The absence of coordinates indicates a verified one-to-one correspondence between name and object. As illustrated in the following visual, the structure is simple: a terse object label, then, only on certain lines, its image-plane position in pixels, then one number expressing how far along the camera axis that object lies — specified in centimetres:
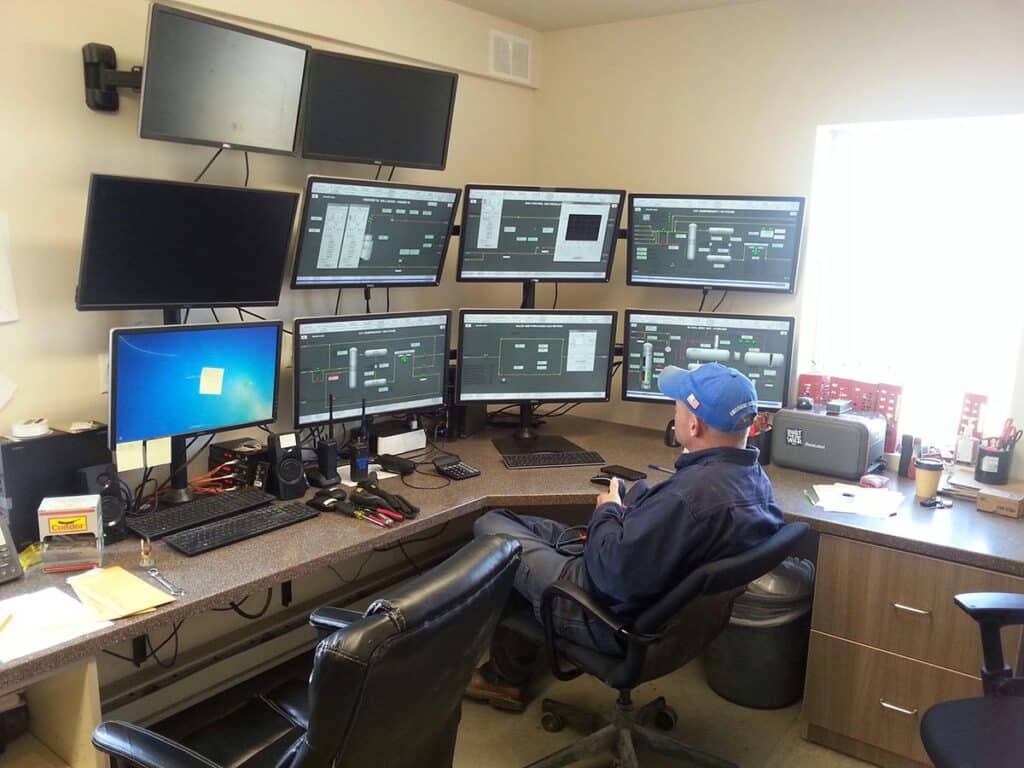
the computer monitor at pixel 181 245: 195
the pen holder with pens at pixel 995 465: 255
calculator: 260
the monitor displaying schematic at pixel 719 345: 290
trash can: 262
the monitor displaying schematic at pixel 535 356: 291
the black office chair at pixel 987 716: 161
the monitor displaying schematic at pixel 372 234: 248
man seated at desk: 190
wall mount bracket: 208
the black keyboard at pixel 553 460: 276
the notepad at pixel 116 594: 164
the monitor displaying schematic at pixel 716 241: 290
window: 271
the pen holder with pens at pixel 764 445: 289
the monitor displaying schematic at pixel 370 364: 251
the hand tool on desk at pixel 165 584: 173
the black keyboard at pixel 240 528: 196
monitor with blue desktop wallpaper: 201
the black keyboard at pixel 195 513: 202
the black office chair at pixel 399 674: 116
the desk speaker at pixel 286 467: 230
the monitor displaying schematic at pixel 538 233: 289
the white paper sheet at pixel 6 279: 200
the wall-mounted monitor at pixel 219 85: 202
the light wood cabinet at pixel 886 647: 220
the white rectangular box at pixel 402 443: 276
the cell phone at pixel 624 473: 267
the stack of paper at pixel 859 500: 242
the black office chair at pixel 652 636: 184
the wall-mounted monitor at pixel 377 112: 244
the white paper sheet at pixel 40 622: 150
